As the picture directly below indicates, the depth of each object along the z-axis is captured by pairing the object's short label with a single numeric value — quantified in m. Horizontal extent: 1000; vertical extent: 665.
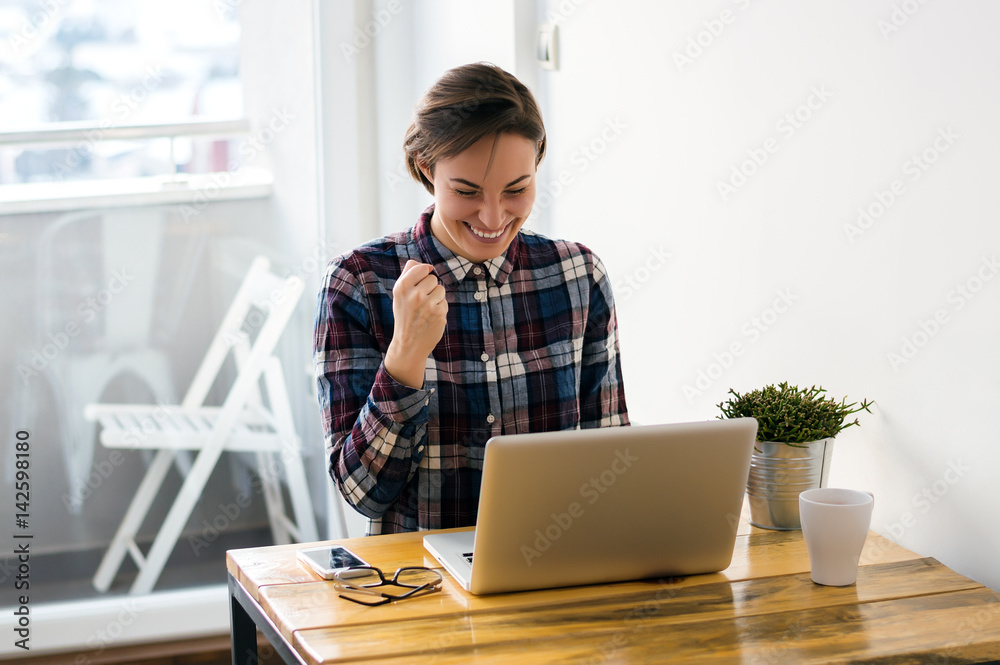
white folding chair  5.62
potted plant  3.63
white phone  3.48
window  5.24
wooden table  3.23
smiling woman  3.67
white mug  3.40
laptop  3.34
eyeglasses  3.39
